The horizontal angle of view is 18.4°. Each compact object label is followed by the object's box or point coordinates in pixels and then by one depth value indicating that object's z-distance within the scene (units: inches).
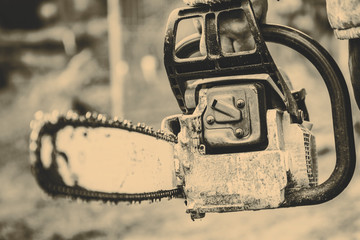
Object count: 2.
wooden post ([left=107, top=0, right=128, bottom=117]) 314.7
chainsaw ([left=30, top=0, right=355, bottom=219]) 55.0
